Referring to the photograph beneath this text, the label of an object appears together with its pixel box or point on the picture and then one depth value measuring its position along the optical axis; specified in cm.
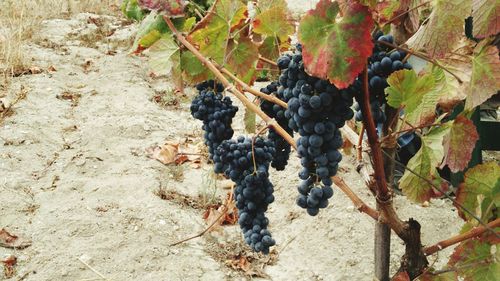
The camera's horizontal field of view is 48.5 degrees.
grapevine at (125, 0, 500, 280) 95
